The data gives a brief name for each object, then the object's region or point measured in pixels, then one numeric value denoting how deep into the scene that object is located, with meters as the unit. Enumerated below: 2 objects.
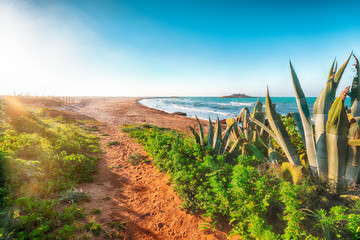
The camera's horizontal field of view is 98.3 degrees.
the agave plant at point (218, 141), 3.85
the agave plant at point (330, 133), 2.08
